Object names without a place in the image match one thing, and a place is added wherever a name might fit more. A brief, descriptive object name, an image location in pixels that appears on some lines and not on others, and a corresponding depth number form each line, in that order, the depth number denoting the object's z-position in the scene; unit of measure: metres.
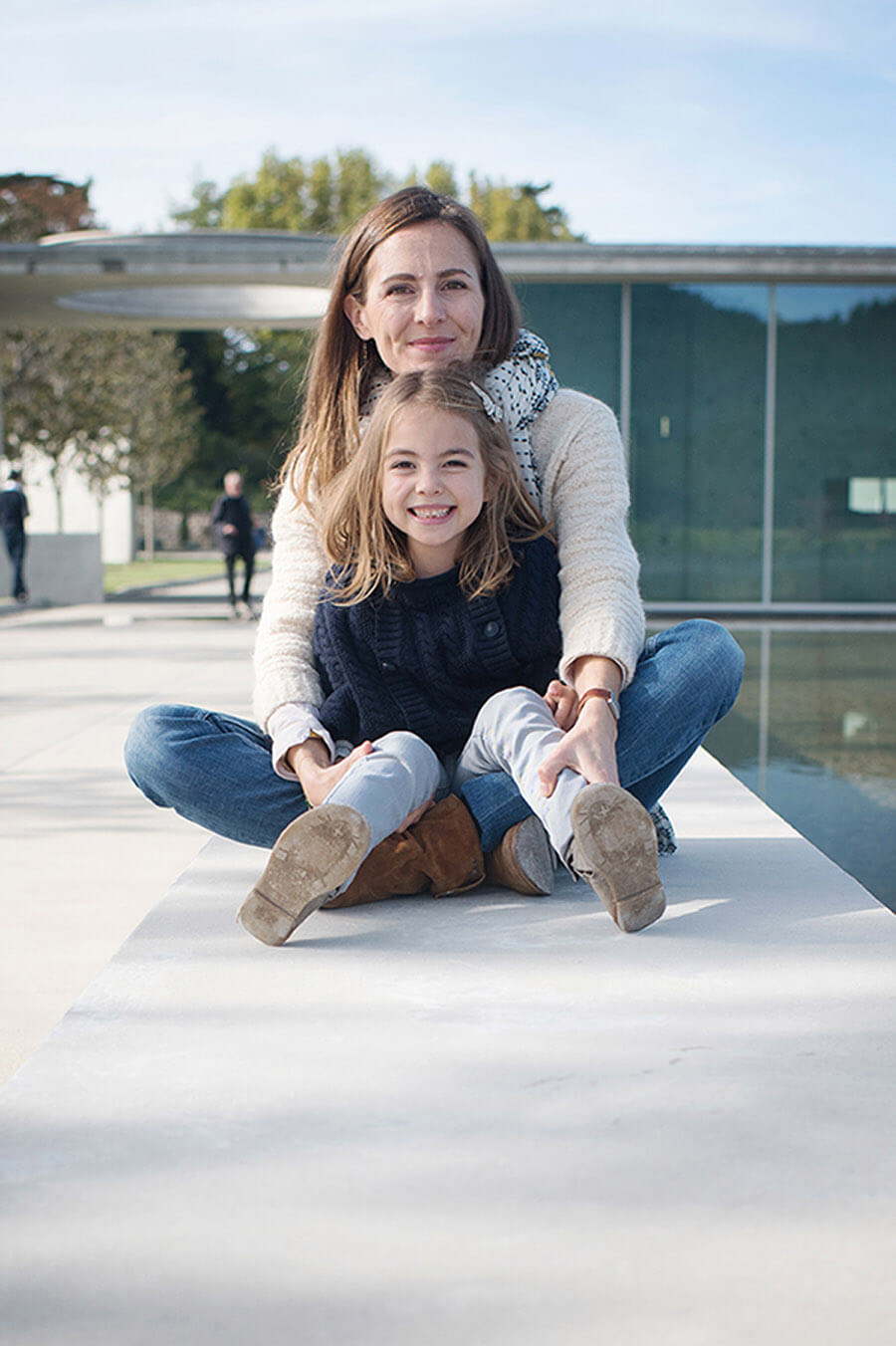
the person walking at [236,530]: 14.83
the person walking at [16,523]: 16.05
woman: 2.42
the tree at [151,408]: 31.16
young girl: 2.49
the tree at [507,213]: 50.03
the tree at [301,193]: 46.66
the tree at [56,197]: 41.53
